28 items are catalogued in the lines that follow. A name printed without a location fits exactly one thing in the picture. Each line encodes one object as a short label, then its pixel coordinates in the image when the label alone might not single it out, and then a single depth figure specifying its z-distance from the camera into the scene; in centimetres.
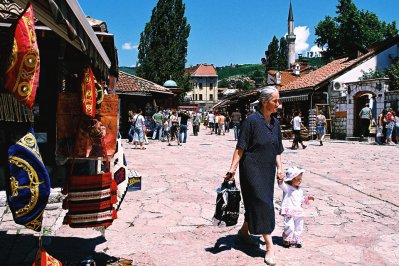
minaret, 6125
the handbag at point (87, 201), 338
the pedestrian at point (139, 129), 1504
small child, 433
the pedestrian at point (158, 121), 2062
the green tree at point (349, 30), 4288
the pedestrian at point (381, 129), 1819
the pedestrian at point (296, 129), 1550
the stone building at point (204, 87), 10438
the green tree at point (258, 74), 12632
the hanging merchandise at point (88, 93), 346
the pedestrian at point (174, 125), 1870
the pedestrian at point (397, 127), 1810
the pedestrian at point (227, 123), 3422
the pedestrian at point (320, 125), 1814
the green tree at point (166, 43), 4047
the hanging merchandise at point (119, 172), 399
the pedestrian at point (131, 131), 1870
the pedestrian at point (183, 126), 1858
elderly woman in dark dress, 388
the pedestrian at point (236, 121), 2200
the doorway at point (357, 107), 2220
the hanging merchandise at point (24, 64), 227
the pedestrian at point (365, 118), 1906
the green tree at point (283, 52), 6569
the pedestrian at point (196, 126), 2820
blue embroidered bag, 236
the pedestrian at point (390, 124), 1761
